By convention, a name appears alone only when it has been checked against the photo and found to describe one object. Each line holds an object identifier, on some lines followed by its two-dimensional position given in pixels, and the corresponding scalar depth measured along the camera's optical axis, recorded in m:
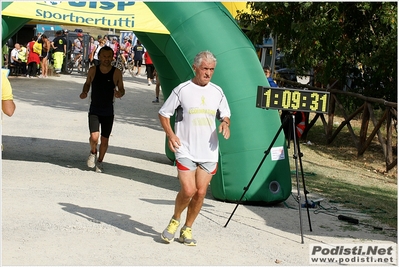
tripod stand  7.96
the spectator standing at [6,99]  7.52
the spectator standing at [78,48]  32.31
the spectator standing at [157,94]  21.25
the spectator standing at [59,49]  30.36
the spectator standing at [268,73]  15.91
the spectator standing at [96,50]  27.66
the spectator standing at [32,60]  27.56
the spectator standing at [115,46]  32.81
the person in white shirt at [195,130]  6.92
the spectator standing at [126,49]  34.64
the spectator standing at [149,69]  26.38
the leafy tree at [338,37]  14.69
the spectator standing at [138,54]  33.41
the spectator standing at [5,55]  26.31
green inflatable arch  9.29
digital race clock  7.86
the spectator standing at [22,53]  27.70
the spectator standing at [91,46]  32.13
